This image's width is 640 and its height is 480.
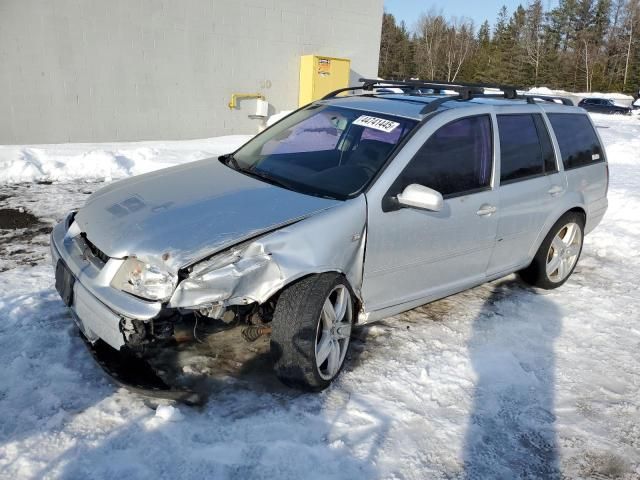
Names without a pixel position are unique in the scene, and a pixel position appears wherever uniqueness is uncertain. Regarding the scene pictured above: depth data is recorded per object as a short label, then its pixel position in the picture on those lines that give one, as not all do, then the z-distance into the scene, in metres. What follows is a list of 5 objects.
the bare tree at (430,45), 55.72
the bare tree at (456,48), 54.99
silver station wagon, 2.85
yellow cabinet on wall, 13.47
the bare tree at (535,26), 59.09
